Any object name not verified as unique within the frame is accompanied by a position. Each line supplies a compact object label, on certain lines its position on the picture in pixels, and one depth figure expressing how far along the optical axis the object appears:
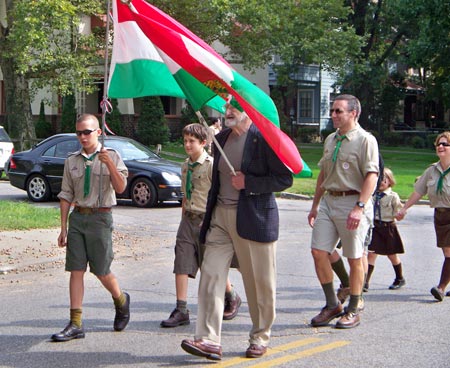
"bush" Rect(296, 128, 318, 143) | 46.84
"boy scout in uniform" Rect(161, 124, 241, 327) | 7.27
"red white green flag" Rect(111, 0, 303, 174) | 6.05
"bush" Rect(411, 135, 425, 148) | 43.34
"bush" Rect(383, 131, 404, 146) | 45.09
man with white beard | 6.04
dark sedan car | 16.98
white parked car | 23.42
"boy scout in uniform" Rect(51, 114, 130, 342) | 6.73
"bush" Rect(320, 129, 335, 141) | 46.63
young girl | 9.05
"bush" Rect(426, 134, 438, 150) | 43.19
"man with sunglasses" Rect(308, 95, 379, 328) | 7.14
